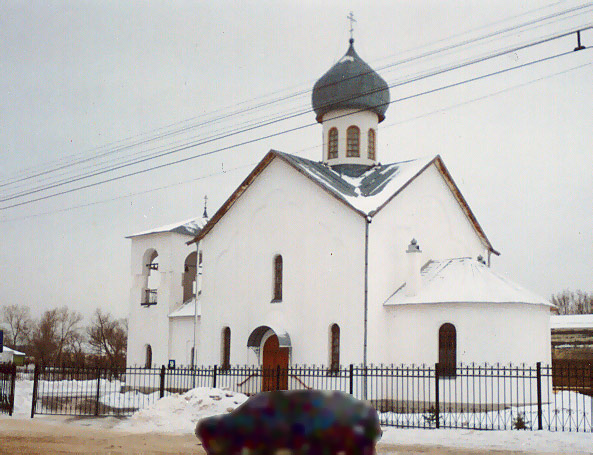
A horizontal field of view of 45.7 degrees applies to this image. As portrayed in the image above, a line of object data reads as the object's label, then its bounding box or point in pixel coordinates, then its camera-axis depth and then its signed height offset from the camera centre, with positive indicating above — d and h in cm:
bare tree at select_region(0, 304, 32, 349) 9588 -14
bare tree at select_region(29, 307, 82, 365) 7669 -90
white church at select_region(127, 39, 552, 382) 2188 +217
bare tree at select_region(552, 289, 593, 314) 8350 +417
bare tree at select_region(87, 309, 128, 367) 6020 -84
